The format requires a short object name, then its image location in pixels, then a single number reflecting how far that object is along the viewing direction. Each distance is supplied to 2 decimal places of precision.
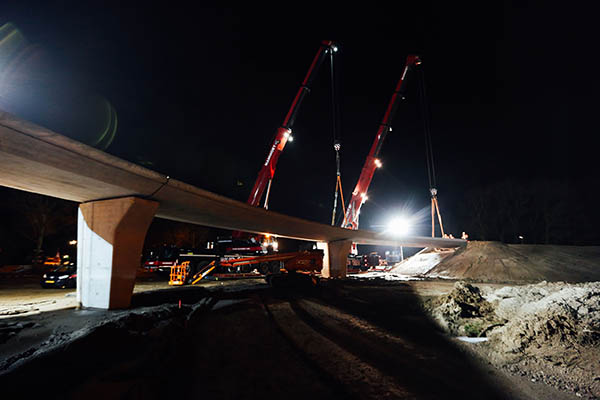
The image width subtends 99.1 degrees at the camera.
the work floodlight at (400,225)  37.33
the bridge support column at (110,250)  9.48
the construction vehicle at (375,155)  36.81
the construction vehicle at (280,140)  27.78
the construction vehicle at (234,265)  16.28
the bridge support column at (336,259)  26.09
